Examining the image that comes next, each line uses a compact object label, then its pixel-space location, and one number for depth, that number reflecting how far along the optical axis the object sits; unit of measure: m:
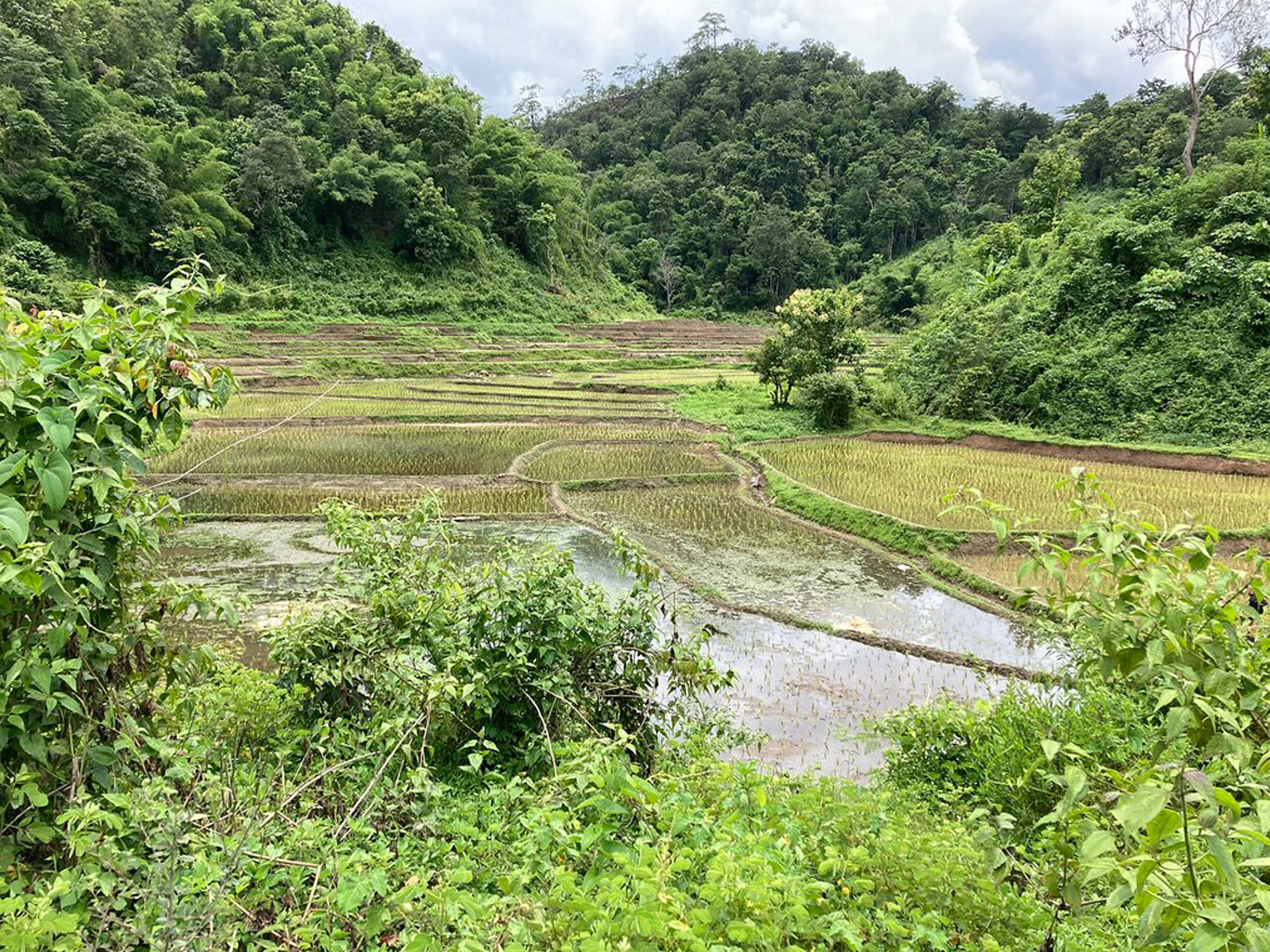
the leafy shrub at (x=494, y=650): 3.59
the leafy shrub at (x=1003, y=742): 4.15
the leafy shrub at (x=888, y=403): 18.64
